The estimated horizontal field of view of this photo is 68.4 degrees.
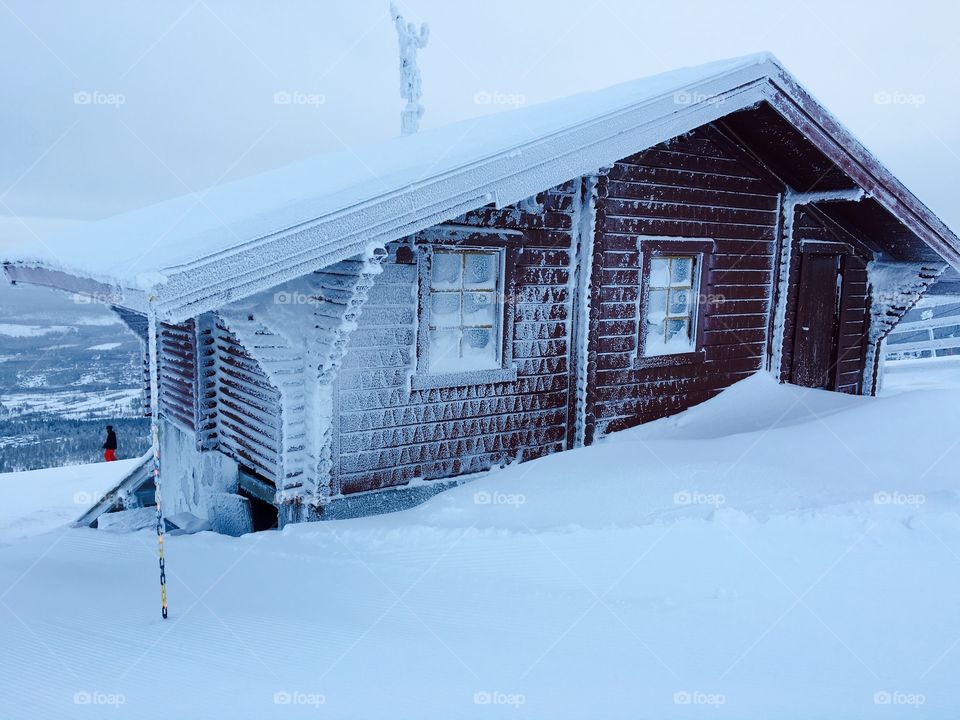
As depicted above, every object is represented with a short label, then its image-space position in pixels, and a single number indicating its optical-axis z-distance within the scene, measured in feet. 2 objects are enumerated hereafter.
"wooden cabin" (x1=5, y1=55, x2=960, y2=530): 18.01
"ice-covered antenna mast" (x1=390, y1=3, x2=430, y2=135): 38.94
